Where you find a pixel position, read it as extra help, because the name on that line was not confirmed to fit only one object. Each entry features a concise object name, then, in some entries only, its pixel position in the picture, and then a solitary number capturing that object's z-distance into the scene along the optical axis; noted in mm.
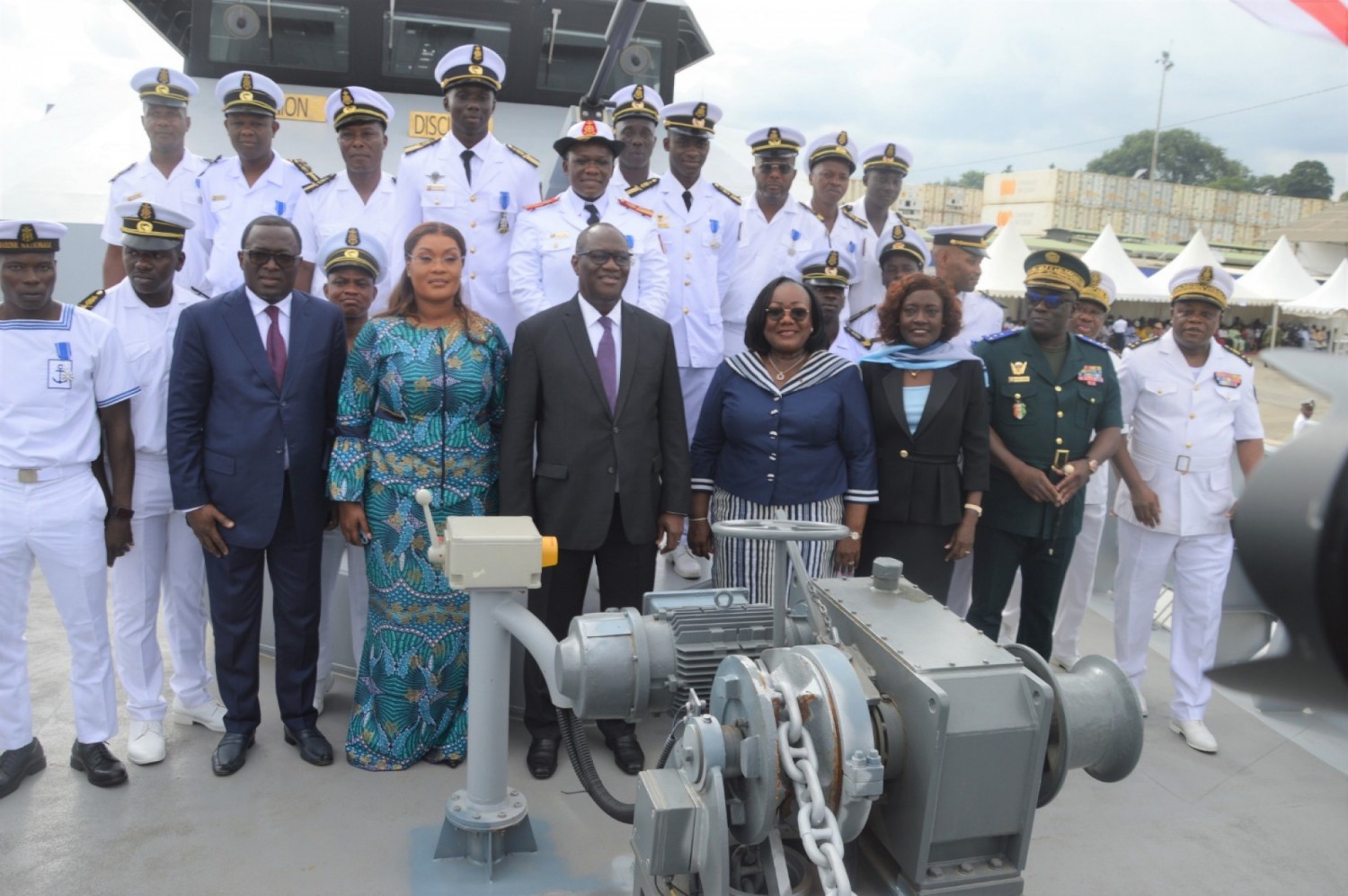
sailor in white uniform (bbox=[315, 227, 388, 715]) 3672
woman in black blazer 3461
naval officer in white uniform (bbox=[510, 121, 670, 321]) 4246
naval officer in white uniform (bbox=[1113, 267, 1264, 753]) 3920
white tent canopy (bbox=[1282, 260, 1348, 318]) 20812
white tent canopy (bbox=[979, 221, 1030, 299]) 18578
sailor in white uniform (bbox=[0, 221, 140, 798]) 2969
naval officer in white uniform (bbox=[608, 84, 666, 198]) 5051
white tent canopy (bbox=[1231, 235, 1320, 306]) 22750
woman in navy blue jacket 3312
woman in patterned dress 3137
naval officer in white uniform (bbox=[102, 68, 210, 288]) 4980
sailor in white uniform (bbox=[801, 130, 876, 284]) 5078
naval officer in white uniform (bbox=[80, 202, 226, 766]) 3303
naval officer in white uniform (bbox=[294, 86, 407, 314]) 4504
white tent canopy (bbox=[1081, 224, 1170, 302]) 19922
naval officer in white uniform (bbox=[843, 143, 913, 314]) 5188
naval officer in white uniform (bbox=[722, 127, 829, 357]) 4844
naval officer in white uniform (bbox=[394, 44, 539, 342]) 4492
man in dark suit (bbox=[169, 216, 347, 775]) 3150
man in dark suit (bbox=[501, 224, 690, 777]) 3229
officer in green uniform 3711
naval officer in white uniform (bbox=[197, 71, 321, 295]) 4695
